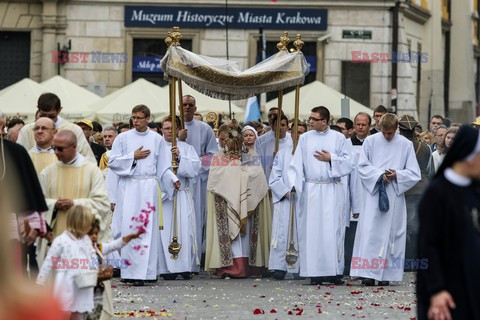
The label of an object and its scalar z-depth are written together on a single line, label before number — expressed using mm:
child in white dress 8992
